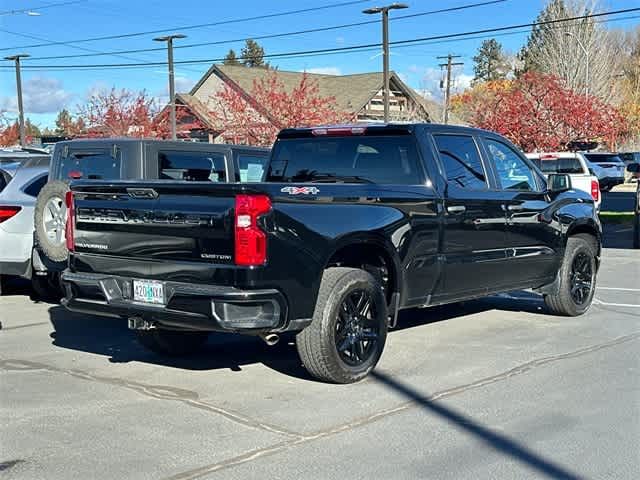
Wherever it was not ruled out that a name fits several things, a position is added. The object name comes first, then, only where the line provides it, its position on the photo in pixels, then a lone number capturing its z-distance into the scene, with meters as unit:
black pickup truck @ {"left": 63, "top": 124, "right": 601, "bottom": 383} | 5.74
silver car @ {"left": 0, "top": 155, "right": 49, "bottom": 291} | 9.99
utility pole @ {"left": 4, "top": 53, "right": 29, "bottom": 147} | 47.34
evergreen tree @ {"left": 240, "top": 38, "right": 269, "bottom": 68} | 99.75
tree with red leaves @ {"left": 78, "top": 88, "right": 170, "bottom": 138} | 43.78
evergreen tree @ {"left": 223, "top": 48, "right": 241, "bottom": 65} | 100.82
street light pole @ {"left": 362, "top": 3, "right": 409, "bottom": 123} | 30.91
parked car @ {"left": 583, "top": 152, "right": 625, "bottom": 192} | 41.00
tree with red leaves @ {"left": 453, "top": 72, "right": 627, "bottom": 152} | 32.12
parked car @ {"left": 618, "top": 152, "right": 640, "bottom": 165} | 48.34
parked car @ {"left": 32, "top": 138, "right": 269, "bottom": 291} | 8.28
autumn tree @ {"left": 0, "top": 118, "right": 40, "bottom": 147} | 55.03
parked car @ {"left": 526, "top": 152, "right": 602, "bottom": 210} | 19.28
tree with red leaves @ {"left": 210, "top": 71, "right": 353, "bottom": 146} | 36.94
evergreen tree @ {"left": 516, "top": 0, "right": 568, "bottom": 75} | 51.94
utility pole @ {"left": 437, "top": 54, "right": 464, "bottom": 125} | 50.04
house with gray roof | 43.97
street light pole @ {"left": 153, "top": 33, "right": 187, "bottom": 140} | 36.16
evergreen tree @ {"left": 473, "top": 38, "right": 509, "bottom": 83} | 100.94
